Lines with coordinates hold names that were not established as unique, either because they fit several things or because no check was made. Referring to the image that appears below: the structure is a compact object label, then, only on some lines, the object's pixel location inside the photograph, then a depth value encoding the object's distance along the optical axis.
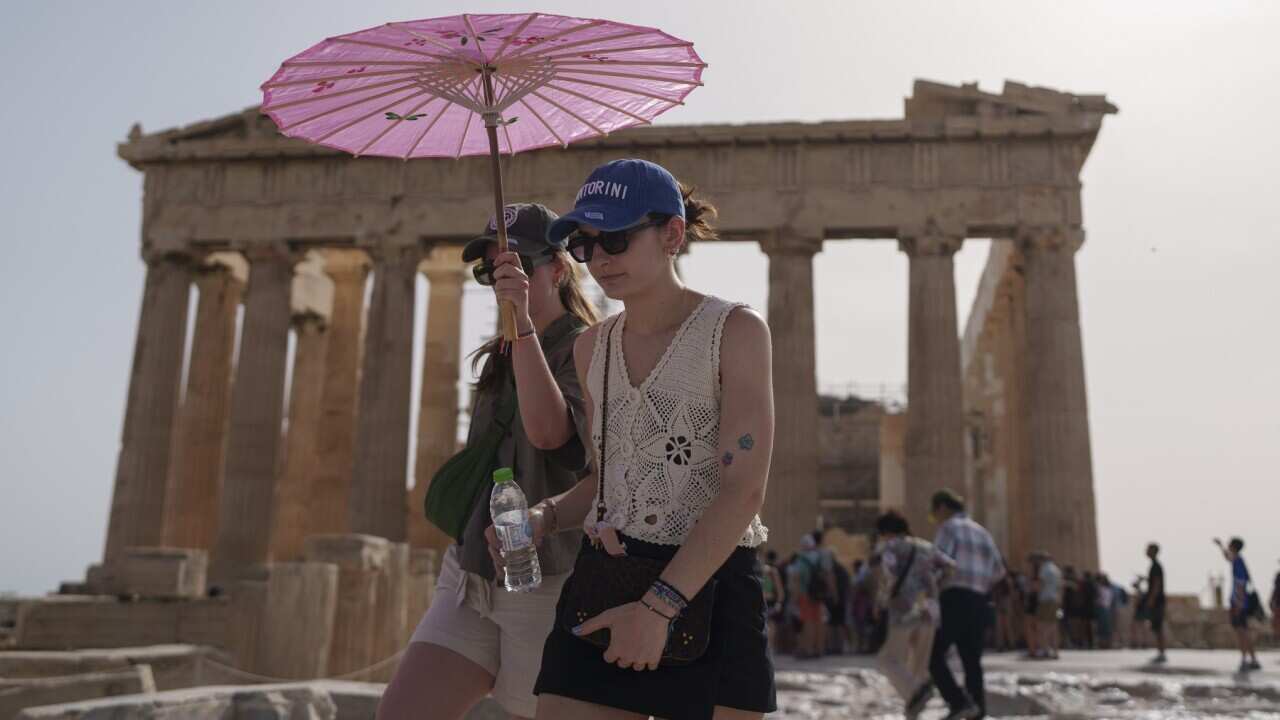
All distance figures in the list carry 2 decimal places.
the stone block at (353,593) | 12.95
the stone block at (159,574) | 17.69
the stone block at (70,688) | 9.38
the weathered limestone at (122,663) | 11.55
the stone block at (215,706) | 5.86
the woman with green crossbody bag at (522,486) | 3.59
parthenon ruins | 25.11
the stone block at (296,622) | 11.93
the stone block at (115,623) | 16.27
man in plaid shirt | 9.18
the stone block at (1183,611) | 24.84
